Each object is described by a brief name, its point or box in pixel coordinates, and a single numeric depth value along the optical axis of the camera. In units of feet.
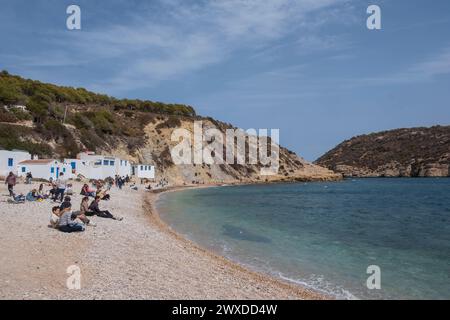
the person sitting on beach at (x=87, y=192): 83.91
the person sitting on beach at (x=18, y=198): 67.89
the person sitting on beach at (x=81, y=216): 49.89
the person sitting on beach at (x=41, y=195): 74.64
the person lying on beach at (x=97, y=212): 62.64
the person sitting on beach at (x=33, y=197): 71.20
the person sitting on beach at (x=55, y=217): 48.78
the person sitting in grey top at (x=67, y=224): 47.73
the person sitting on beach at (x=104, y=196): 81.52
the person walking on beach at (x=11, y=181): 70.79
